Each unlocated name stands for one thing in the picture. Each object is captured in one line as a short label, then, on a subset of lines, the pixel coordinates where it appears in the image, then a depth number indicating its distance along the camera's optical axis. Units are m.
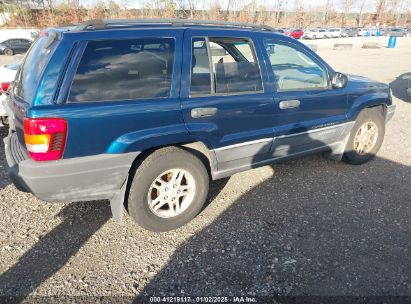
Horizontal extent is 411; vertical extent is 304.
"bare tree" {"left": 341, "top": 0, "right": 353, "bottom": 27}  80.69
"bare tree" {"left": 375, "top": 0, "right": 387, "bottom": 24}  81.00
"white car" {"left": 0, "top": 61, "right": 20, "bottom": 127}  4.91
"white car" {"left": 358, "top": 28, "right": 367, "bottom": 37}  52.83
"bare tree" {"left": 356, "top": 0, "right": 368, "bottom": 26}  82.59
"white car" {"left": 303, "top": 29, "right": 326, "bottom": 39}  45.56
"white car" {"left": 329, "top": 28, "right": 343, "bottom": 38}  49.23
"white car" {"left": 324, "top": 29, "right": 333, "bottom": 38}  48.06
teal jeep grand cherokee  2.48
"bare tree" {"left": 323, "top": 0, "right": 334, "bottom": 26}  78.19
